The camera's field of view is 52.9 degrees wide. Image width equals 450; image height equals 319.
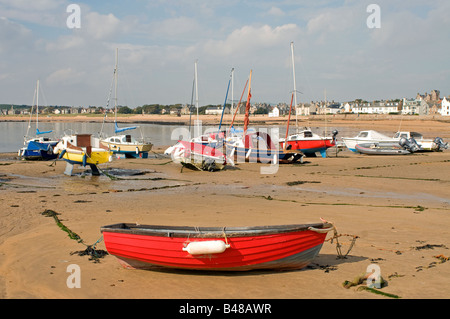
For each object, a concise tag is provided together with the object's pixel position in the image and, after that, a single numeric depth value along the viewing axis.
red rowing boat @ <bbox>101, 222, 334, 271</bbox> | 7.70
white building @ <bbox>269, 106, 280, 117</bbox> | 155.00
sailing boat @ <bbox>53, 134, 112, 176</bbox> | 23.39
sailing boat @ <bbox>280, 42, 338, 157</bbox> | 33.88
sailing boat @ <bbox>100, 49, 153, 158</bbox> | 34.21
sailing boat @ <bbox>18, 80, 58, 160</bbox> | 32.97
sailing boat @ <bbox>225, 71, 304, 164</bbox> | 28.58
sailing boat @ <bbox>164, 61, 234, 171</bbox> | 25.61
